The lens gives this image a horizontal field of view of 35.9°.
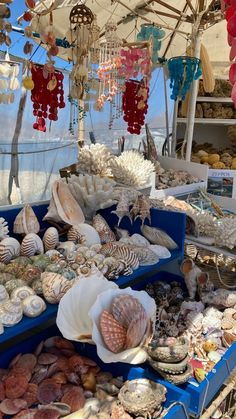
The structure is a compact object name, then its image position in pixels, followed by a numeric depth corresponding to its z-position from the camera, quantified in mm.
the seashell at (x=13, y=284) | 953
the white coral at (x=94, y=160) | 1762
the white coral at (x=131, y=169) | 1812
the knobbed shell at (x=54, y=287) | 954
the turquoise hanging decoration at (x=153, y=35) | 2426
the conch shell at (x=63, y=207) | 1327
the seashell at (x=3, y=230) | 1140
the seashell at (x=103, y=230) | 1353
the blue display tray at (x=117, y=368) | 869
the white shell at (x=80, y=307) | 949
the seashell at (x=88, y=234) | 1265
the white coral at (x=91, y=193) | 1414
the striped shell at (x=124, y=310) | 953
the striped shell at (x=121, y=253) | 1209
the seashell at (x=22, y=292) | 926
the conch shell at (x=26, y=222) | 1215
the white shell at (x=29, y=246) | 1137
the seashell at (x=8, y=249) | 1082
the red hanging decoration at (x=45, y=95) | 1899
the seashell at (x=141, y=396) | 848
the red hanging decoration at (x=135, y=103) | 2537
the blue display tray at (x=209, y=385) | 976
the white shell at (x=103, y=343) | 916
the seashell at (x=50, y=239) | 1202
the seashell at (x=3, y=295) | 905
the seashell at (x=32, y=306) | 899
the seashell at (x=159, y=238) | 1447
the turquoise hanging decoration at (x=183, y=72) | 2523
